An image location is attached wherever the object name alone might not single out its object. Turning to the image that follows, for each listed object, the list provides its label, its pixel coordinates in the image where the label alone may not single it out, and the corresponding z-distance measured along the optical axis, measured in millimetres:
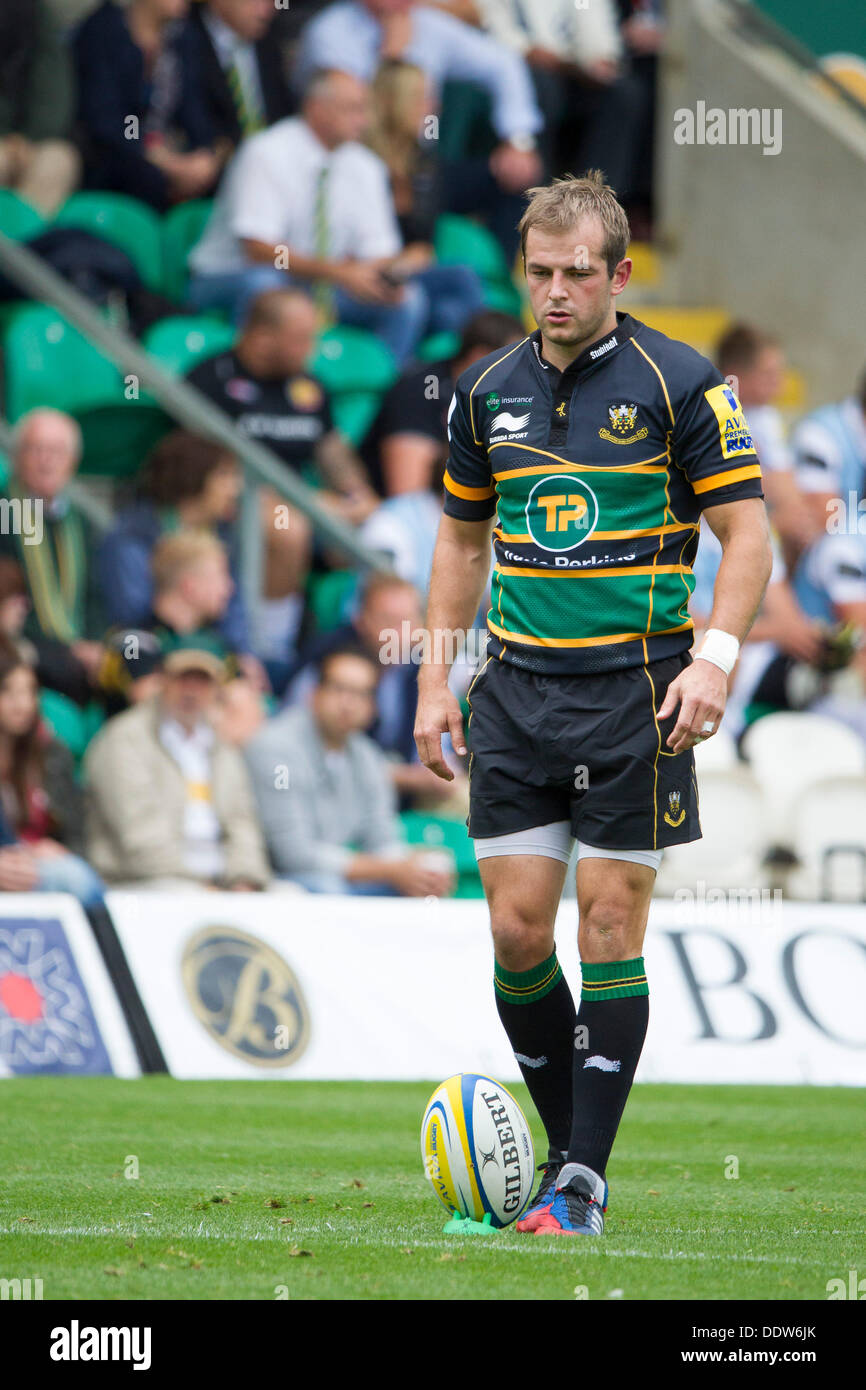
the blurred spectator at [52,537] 9773
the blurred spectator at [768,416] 11711
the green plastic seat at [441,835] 10203
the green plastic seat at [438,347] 12227
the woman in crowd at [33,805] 8742
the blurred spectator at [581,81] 13984
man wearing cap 9125
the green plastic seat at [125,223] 11859
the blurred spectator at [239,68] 12305
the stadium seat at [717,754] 10562
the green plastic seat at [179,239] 12141
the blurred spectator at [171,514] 9828
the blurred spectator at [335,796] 9594
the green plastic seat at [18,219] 11570
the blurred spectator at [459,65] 12695
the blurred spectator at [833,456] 11898
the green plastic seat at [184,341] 11508
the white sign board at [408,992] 8484
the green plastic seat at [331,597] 10680
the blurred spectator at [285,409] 10578
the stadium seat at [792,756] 10773
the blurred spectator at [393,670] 10016
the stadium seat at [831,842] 10203
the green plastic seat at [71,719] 9641
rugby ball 4594
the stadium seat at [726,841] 10172
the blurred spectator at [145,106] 11914
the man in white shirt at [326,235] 11852
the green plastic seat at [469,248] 13156
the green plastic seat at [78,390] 10648
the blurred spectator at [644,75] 14422
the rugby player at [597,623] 4570
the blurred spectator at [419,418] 11039
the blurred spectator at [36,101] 11922
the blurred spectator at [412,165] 12469
